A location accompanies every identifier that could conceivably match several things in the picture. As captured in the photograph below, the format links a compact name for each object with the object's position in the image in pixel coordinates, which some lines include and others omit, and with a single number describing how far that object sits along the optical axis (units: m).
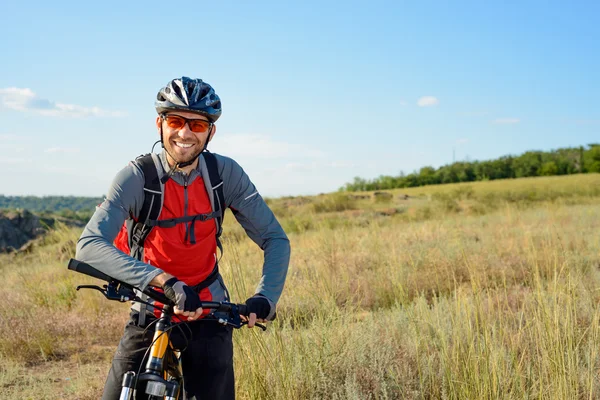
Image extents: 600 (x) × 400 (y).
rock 20.61
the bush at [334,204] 26.59
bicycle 2.36
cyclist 2.83
